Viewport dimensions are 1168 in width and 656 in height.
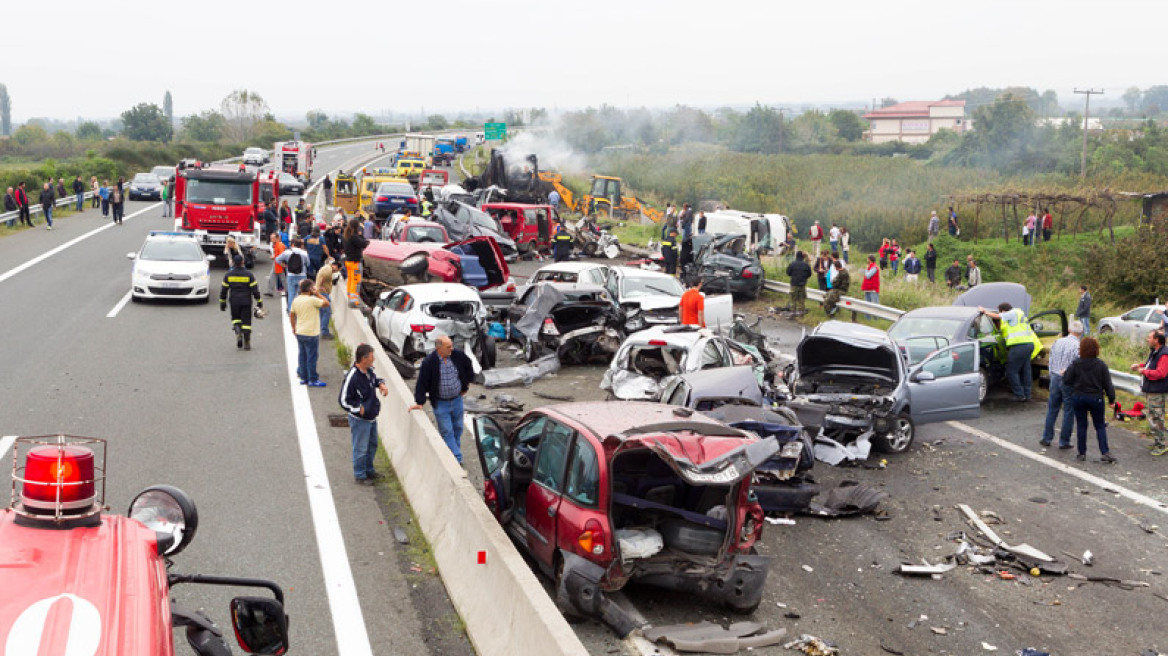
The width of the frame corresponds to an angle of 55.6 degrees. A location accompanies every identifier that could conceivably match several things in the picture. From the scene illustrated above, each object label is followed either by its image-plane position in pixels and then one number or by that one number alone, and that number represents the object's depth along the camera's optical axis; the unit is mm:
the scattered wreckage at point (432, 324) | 18500
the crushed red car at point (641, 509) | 8555
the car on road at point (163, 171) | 57888
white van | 37156
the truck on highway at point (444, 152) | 86662
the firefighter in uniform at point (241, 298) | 19062
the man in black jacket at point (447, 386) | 12133
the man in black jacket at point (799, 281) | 26016
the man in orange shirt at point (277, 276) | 25047
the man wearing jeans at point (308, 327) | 16297
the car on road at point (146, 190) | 54312
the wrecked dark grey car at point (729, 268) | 28375
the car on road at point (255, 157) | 77275
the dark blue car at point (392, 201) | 39250
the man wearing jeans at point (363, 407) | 11945
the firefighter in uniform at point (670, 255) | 31922
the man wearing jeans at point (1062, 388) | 14961
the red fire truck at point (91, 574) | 3055
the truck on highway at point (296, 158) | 62875
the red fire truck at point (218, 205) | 29344
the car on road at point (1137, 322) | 25859
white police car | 23453
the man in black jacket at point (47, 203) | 37938
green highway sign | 75625
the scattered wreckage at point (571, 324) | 19625
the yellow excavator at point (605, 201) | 49344
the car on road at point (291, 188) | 55938
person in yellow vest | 17750
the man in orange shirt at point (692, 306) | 18984
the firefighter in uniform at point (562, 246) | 33938
